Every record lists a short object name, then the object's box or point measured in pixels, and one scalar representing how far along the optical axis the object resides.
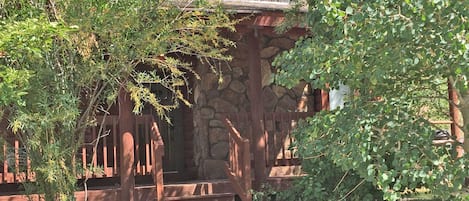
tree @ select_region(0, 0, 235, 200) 4.86
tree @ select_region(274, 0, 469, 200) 4.24
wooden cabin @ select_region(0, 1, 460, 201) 7.19
